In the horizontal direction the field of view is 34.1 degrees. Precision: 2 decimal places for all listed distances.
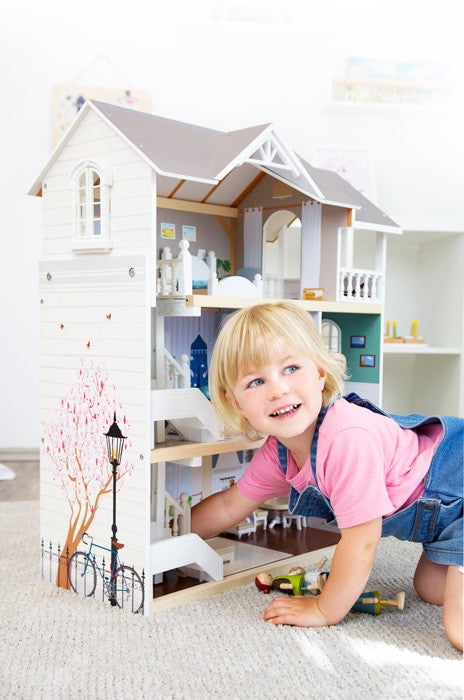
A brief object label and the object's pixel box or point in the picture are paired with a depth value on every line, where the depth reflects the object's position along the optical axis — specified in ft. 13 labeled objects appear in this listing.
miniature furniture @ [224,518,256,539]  5.31
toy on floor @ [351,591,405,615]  3.95
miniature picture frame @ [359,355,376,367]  5.61
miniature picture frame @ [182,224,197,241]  5.35
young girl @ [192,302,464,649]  3.67
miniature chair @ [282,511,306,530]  5.61
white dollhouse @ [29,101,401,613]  3.98
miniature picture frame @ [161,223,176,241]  5.22
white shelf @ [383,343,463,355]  8.24
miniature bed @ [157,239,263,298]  4.16
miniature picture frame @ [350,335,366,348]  5.65
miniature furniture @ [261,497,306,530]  5.57
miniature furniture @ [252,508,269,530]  5.54
